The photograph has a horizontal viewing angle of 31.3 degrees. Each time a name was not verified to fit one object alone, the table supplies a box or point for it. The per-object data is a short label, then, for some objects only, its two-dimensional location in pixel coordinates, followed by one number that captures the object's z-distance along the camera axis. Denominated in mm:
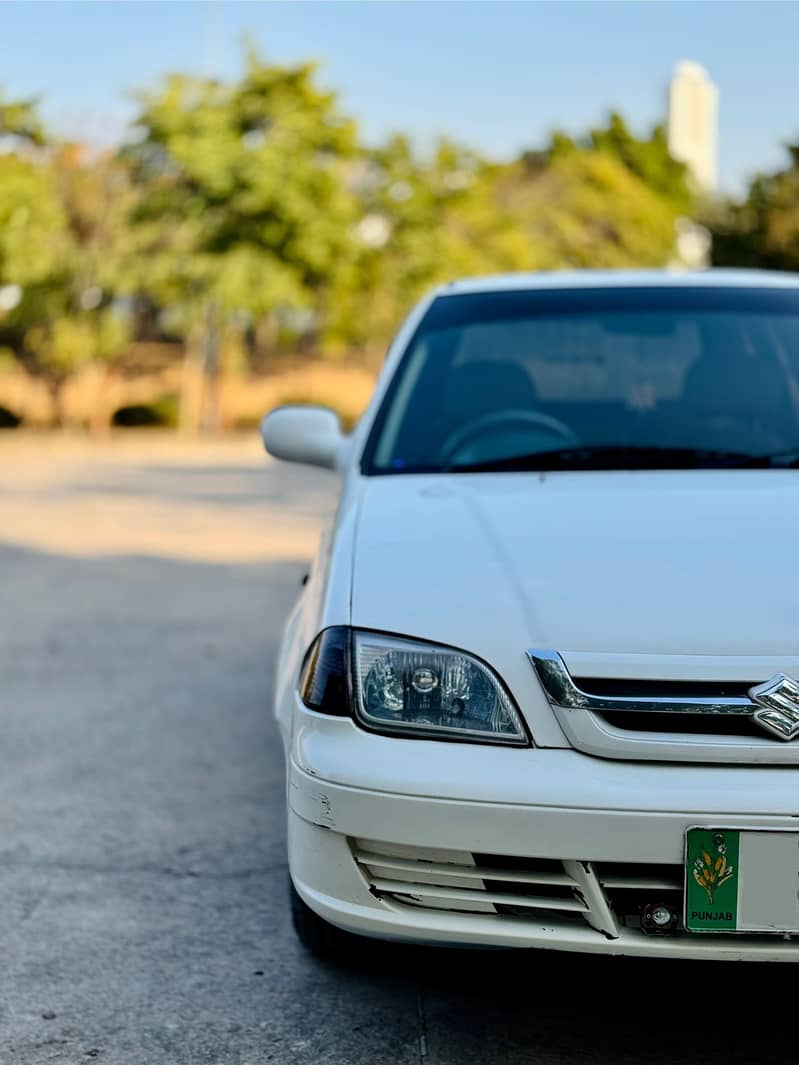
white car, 2180
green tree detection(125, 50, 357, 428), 27781
